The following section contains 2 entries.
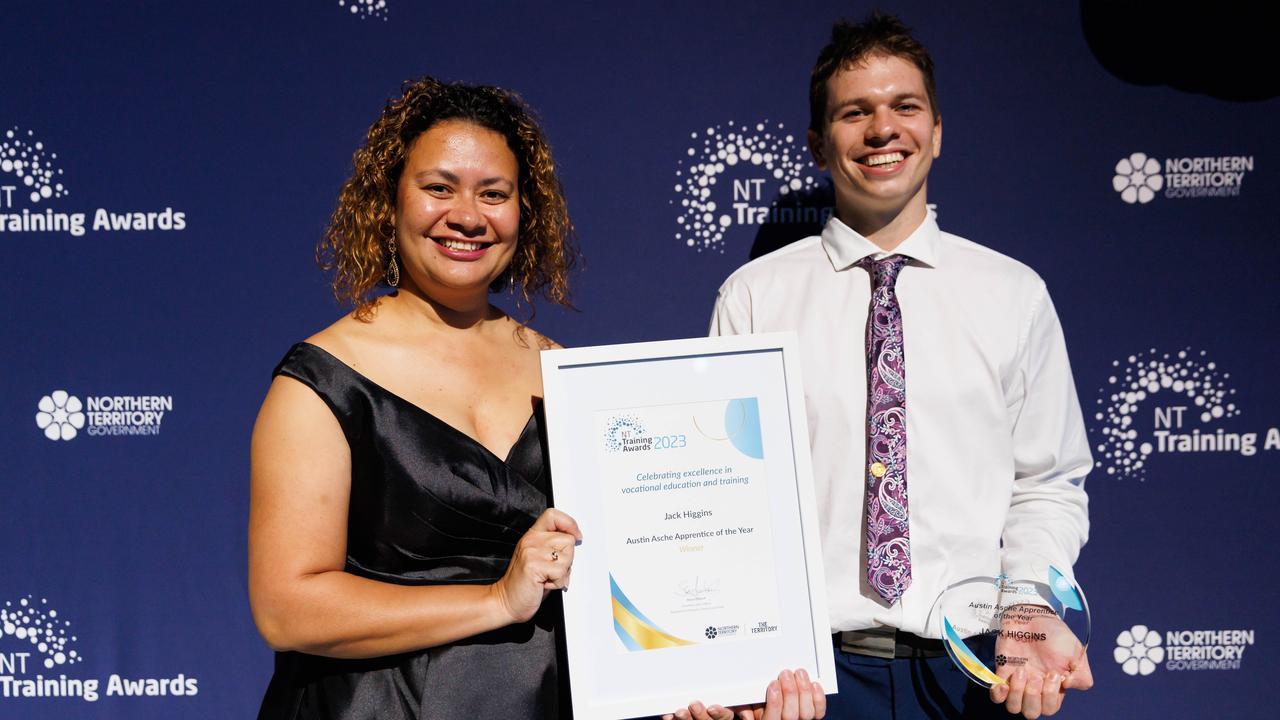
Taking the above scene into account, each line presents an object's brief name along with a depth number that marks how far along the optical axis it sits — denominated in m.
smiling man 1.71
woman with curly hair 1.45
